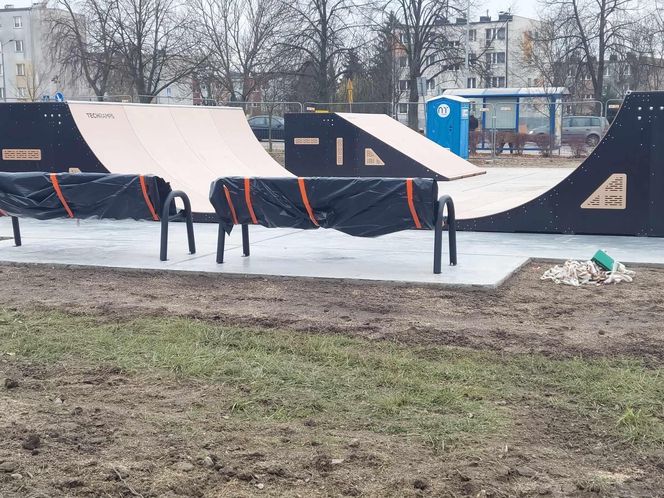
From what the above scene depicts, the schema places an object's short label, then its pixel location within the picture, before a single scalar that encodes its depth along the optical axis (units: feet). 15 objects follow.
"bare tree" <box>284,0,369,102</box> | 132.46
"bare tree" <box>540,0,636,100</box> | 136.15
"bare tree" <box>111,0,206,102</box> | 127.65
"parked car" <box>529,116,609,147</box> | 105.09
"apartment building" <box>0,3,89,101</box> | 285.43
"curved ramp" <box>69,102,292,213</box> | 44.60
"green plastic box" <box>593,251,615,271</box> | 25.43
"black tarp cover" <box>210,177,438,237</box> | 25.68
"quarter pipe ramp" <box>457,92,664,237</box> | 32.37
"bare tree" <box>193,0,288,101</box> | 137.08
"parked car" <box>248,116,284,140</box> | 112.37
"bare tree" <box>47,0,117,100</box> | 126.93
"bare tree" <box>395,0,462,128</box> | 145.48
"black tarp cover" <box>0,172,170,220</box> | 29.07
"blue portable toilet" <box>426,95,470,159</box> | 84.48
